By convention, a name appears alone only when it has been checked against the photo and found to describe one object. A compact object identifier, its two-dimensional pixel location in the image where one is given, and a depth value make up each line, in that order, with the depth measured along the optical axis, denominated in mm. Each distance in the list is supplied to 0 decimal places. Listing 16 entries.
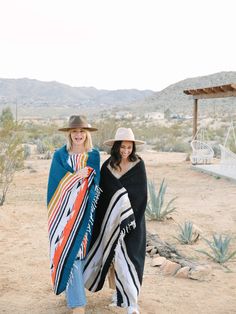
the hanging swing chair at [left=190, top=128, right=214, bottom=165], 11603
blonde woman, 2994
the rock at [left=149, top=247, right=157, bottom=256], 4643
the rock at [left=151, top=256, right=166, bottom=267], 4349
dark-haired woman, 3071
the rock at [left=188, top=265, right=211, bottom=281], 4061
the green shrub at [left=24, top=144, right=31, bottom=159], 12983
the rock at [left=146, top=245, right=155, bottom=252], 4715
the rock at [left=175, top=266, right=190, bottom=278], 4094
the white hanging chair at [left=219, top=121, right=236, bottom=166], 9952
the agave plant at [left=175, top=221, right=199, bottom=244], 5073
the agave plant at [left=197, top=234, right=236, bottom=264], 4485
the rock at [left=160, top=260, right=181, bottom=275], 4177
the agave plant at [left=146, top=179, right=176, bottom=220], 5999
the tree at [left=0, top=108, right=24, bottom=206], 6967
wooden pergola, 10244
